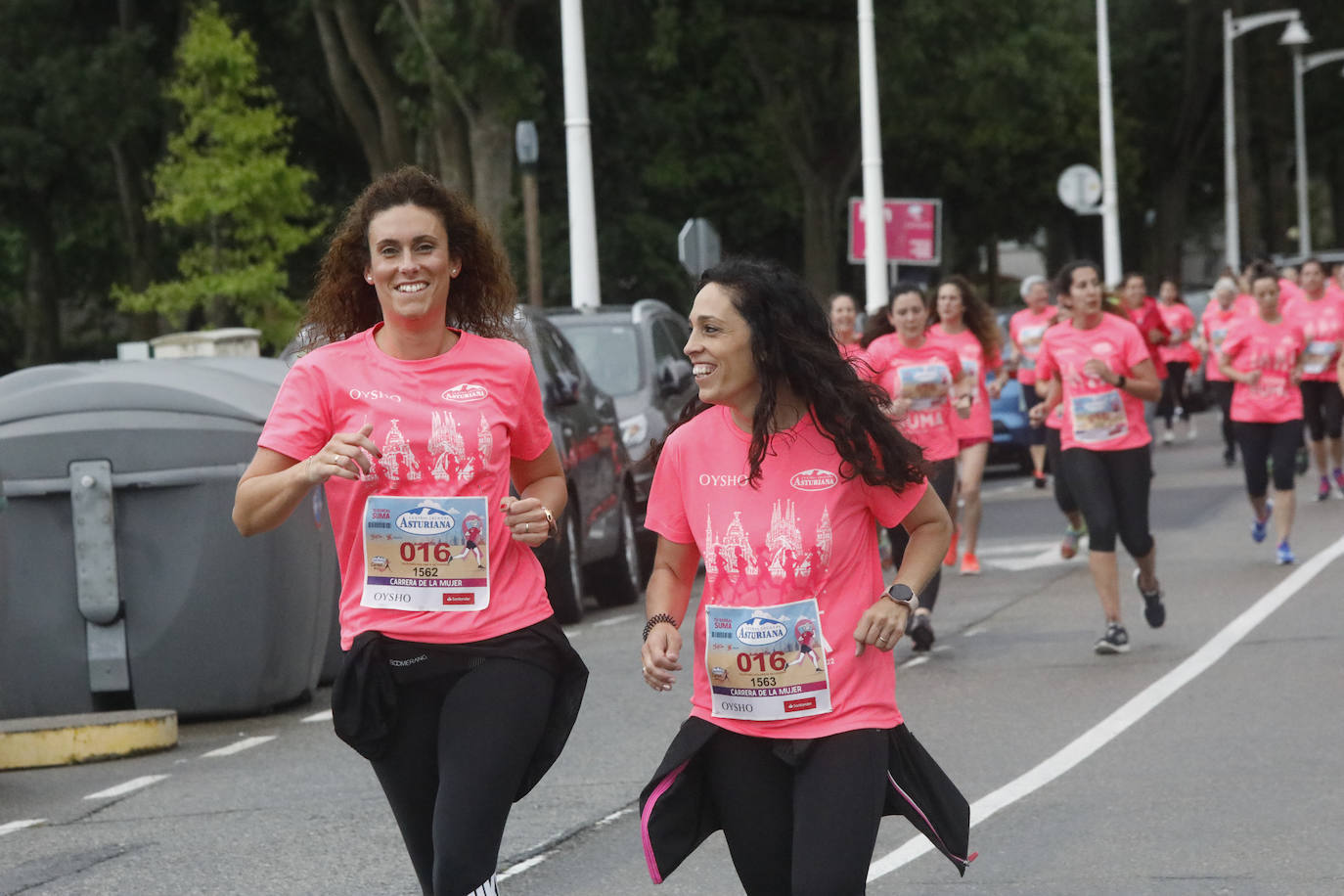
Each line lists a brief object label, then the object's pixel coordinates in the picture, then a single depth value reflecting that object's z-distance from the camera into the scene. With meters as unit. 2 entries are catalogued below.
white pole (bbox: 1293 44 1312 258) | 58.27
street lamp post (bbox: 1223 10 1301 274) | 51.31
